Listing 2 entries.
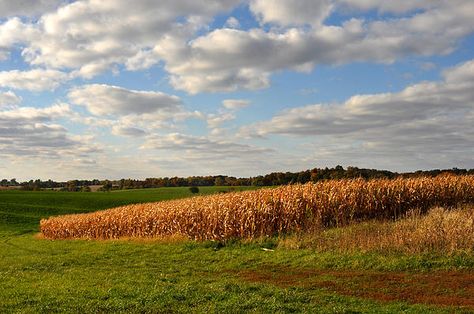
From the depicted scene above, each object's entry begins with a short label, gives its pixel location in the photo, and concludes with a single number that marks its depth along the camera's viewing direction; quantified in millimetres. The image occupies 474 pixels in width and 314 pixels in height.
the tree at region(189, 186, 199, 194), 89194
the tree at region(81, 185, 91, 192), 117412
